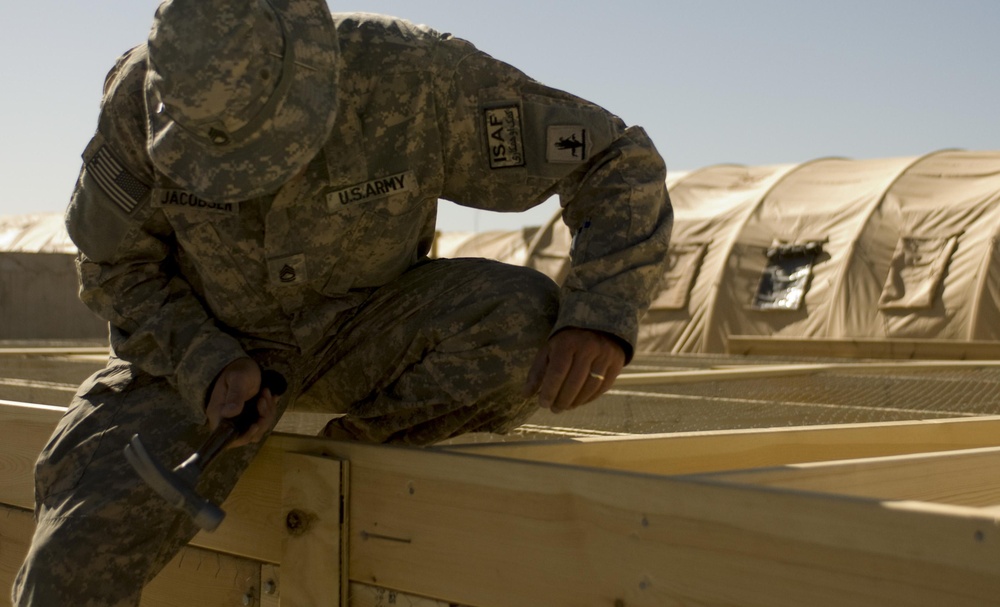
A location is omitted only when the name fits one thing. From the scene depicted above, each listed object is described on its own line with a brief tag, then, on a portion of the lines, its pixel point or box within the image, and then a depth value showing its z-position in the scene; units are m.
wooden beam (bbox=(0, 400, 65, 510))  2.16
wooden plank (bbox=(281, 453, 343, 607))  1.67
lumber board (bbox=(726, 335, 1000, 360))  6.59
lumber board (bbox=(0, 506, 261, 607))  1.86
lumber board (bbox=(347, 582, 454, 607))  1.58
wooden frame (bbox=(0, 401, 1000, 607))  1.16
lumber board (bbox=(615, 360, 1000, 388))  3.85
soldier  1.75
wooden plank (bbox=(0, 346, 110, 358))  5.42
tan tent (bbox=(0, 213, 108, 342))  11.26
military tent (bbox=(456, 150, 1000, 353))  9.15
